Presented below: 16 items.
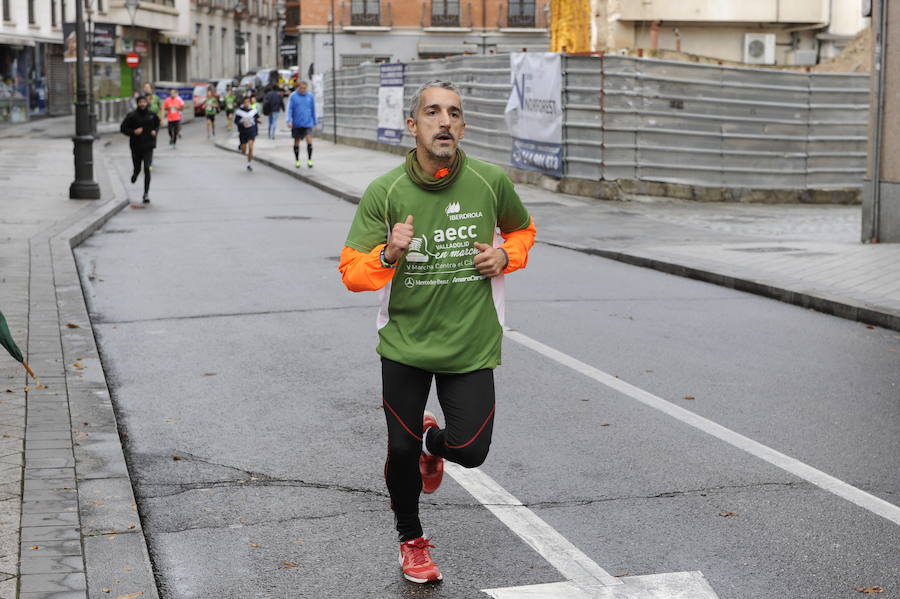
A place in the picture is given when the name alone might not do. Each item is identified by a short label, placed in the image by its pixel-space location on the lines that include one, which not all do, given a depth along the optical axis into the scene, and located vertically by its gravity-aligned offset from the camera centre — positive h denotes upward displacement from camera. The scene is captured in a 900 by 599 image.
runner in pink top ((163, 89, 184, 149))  40.56 +0.19
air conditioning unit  31.33 +1.72
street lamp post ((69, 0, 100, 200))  21.50 -0.64
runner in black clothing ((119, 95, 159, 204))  22.75 -0.13
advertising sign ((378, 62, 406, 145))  33.94 +0.43
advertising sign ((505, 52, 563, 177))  22.36 +0.17
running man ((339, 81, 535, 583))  4.48 -0.53
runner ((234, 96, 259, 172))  30.41 -0.06
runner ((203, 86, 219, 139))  48.09 +0.43
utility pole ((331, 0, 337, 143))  39.47 +0.67
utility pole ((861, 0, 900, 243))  15.31 -0.18
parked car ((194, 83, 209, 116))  67.62 +1.17
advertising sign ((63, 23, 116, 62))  54.66 +3.26
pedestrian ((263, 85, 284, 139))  43.16 +0.55
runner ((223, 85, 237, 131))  52.53 +0.54
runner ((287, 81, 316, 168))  29.02 +0.14
